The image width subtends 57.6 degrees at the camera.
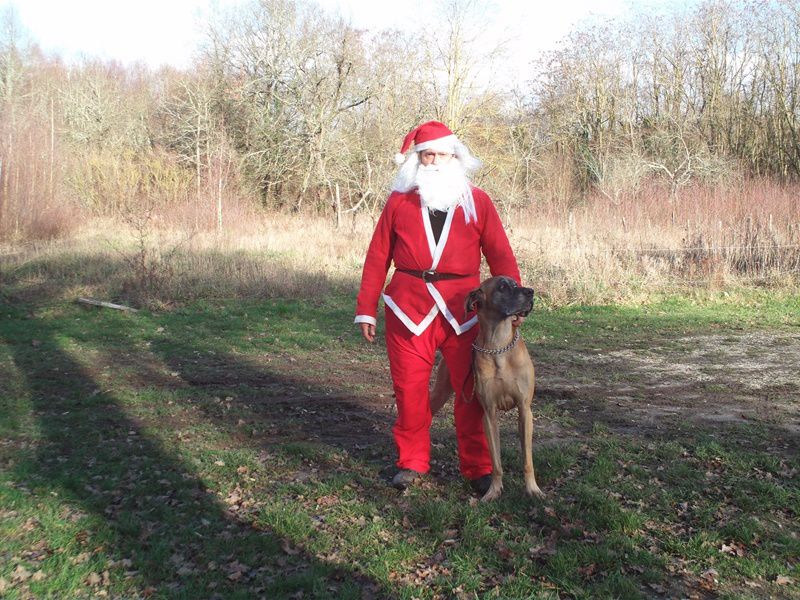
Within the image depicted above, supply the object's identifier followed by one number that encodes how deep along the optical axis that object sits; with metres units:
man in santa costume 4.31
